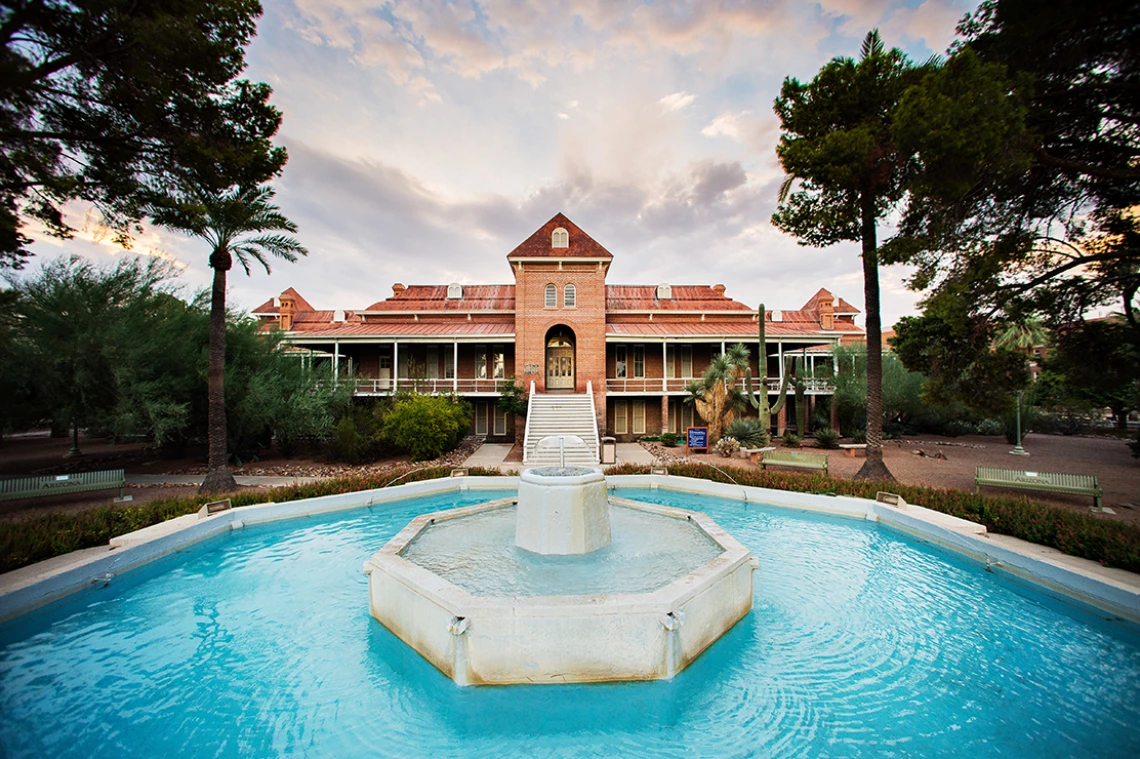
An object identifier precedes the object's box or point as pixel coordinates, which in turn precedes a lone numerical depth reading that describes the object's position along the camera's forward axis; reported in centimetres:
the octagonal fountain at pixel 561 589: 455
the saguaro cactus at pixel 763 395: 2103
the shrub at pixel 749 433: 1984
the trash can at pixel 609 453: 1780
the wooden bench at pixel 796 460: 1432
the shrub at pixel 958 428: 2661
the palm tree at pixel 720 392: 2095
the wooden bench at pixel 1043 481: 1018
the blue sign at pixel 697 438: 1966
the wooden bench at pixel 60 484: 1052
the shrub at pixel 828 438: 2094
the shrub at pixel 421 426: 1778
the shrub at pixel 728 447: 1906
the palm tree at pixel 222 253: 1289
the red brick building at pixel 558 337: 2341
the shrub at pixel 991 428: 2625
